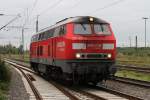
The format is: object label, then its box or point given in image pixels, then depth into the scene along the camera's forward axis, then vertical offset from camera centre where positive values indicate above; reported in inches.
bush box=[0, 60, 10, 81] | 912.9 -34.5
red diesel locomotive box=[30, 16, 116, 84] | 727.7 +14.8
